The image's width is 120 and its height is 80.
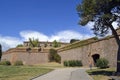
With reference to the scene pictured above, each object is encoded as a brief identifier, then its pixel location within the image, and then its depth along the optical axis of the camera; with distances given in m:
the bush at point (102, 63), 13.45
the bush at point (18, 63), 23.98
